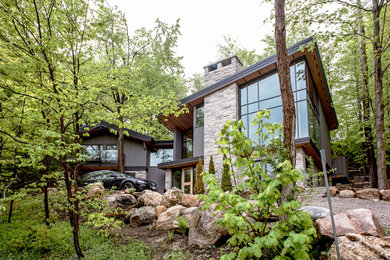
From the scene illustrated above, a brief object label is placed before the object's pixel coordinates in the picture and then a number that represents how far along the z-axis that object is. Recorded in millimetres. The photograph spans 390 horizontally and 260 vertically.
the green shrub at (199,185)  11745
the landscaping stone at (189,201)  7817
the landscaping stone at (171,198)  8202
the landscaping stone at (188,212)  6467
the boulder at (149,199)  8766
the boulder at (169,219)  6538
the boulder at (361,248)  3070
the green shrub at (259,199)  2785
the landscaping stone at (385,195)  7074
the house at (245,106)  10758
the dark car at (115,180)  11805
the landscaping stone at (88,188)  5061
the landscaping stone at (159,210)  7582
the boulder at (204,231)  5078
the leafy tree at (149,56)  16672
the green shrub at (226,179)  10562
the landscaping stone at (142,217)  7480
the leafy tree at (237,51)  24766
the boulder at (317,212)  4348
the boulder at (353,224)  3595
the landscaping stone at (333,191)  8172
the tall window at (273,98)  10602
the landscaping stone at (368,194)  7316
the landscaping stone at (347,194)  7773
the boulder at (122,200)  8930
